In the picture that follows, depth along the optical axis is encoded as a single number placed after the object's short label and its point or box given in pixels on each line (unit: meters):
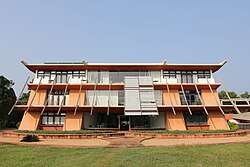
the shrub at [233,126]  28.18
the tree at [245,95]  81.46
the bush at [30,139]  16.78
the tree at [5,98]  32.12
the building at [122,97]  26.95
